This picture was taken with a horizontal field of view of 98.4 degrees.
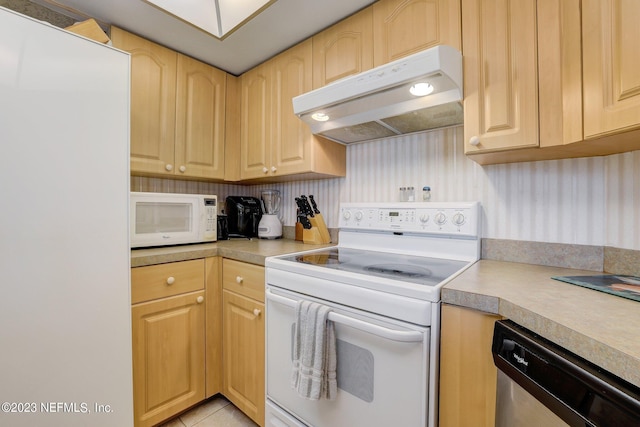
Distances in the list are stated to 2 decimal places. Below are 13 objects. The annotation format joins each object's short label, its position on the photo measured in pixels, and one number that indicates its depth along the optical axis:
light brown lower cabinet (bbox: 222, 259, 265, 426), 1.34
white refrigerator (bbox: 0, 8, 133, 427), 0.90
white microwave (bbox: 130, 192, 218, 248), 1.50
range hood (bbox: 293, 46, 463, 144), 1.00
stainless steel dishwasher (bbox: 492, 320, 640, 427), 0.43
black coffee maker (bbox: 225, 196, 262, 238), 2.05
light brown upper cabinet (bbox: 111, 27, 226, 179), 1.58
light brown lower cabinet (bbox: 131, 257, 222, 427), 1.31
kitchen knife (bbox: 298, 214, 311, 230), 1.75
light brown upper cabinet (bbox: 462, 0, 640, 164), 0.73
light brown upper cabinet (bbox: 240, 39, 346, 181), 1.61
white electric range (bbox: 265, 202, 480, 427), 0.81
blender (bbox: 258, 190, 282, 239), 1.99
